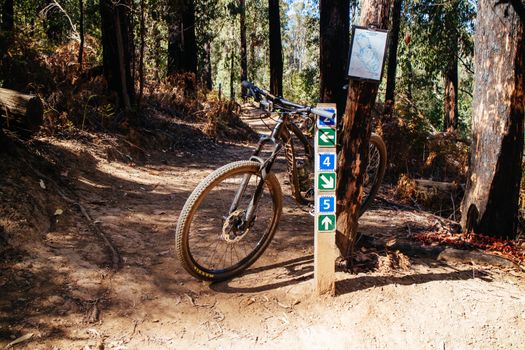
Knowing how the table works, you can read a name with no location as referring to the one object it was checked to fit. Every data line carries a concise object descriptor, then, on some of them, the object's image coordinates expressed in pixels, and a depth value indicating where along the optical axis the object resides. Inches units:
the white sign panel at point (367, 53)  130.9
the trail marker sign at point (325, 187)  134.2
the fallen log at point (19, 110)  197.8
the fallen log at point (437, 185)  270.8
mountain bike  136.2
